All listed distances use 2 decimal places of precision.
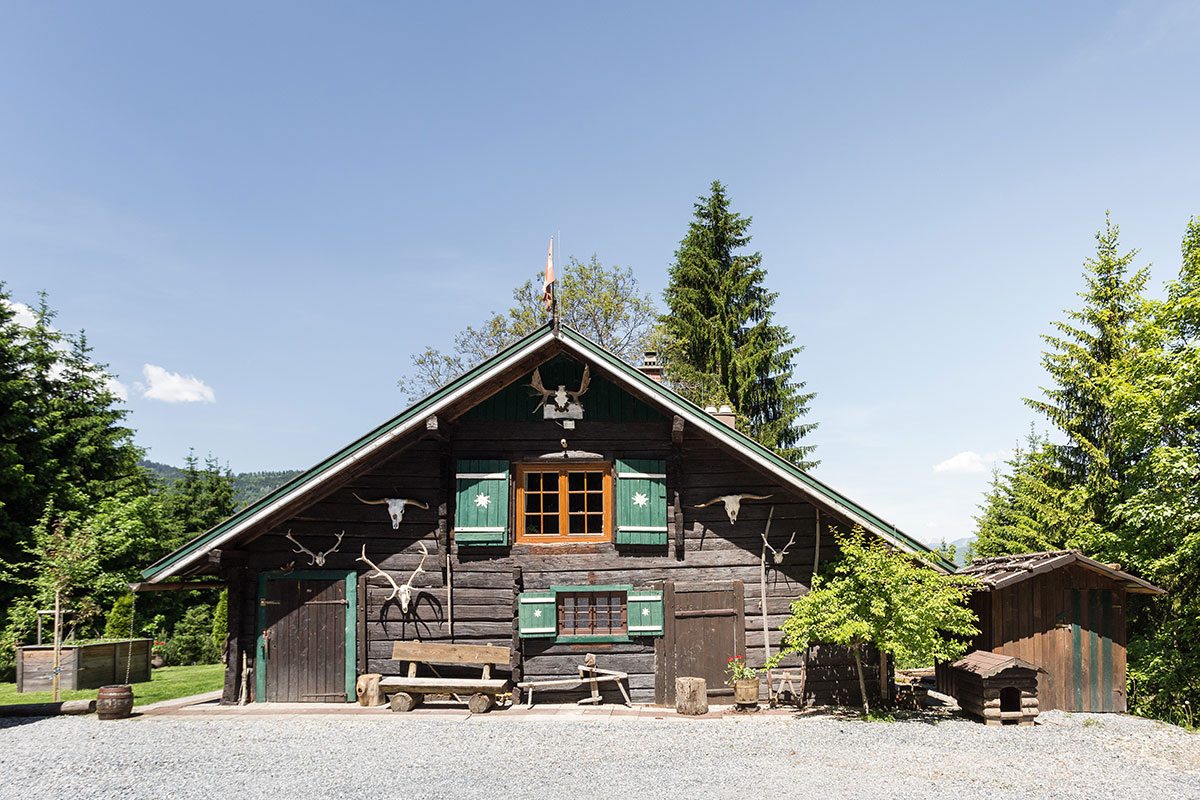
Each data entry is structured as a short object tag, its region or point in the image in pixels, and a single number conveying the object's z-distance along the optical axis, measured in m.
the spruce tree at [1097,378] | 18.81
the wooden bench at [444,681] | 12.66
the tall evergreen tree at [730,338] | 27.84
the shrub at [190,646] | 23.69
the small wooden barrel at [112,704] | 12.14
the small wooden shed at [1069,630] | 12.77
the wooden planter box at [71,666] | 16.25
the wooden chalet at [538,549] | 13.34
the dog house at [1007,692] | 11.69
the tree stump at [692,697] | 12.61
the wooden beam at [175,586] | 12.70
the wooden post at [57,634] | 15.00
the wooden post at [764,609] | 13.26
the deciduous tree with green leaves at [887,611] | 11.58
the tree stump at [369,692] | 12.94
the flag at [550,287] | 12.41
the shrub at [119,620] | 21.92
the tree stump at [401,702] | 12.66
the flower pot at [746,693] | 12.77
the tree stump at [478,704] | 12.63
